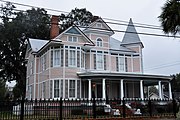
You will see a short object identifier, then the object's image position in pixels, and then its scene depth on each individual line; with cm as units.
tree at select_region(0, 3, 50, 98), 4131
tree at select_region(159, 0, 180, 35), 1334
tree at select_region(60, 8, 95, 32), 4919
